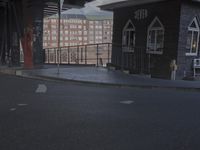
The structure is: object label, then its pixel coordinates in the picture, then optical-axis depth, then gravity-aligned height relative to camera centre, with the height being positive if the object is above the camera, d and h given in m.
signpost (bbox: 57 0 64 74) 11.96 +1.53
